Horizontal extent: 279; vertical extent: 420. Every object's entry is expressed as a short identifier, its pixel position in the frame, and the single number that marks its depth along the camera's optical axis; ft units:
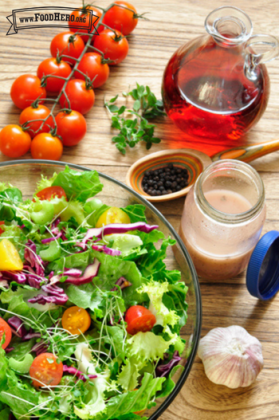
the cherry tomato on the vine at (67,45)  3.24
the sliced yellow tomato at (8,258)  2.70
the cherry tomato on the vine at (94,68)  3.22
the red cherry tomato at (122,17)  3.31
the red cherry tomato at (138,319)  2.67
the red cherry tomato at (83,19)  3.31
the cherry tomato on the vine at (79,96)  3.17
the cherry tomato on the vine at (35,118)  3.12
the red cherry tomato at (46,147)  3.07
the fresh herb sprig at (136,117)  3.17
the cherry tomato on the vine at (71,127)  3.11
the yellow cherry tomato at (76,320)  2.68
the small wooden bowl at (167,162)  3.10
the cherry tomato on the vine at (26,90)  3.16
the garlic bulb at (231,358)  2.81
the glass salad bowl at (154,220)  2.74
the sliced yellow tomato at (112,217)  2.83
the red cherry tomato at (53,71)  3.21
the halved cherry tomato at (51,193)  2.85
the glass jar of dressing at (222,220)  2.82
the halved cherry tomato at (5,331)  2.63
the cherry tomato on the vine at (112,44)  3.27
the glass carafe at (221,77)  3.00
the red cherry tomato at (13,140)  3.07
